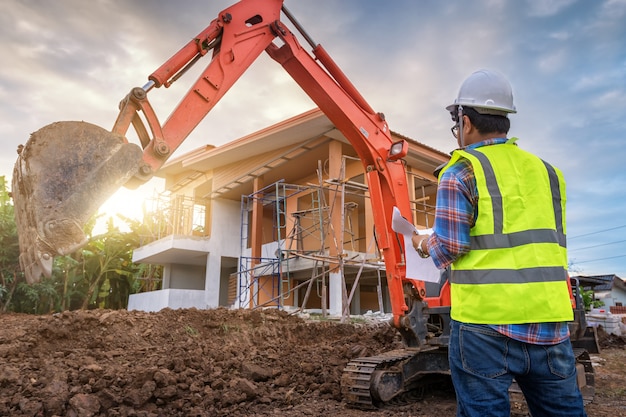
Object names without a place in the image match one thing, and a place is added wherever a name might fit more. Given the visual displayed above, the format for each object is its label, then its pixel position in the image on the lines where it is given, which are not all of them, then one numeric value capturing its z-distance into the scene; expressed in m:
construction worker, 1.80
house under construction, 14.61
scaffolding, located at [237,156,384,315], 13.43
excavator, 3.80
